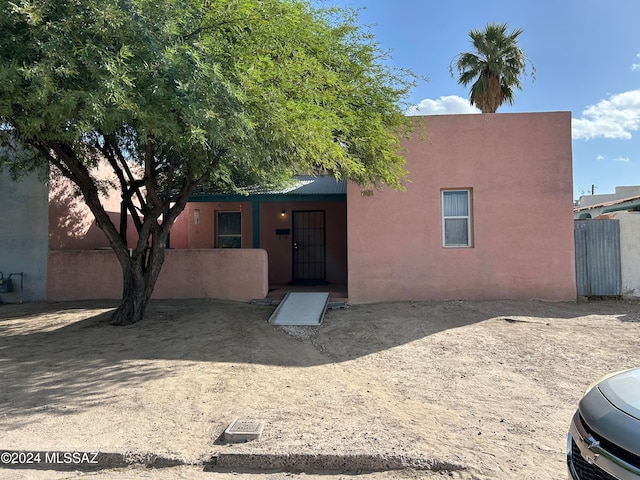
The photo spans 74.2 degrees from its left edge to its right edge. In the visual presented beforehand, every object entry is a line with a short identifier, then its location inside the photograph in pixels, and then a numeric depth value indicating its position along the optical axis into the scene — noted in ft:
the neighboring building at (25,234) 39.55
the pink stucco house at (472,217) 33.24
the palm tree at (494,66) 53.42
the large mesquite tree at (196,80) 16.03
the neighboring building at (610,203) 53.52
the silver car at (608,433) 7.23
